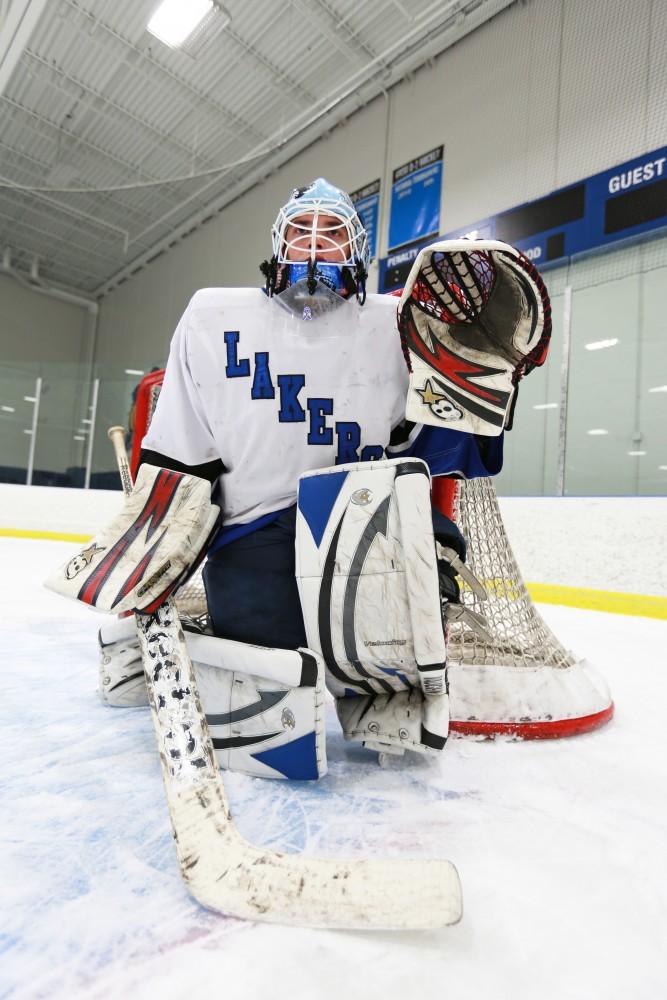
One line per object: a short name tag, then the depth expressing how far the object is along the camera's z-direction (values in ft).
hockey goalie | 2.31
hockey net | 3.03
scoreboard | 12.30
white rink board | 8.05
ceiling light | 15.71
